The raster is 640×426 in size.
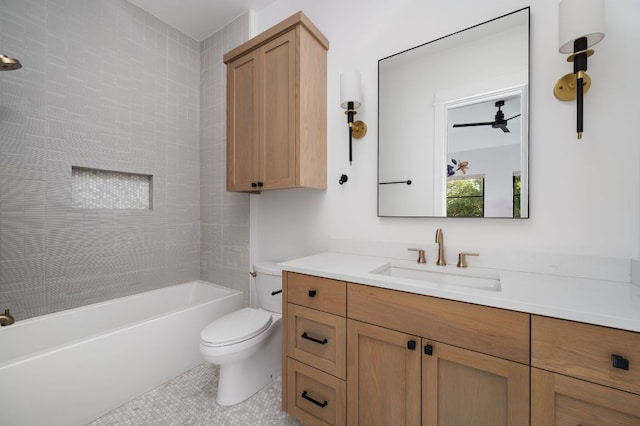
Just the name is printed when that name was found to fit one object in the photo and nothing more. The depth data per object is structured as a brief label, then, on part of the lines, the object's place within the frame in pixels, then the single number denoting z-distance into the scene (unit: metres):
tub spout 1.47
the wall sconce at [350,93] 1.58
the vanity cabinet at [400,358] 0.82
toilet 1.45
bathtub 1.25
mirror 1.22
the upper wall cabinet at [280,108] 1.61
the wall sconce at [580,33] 0.96
